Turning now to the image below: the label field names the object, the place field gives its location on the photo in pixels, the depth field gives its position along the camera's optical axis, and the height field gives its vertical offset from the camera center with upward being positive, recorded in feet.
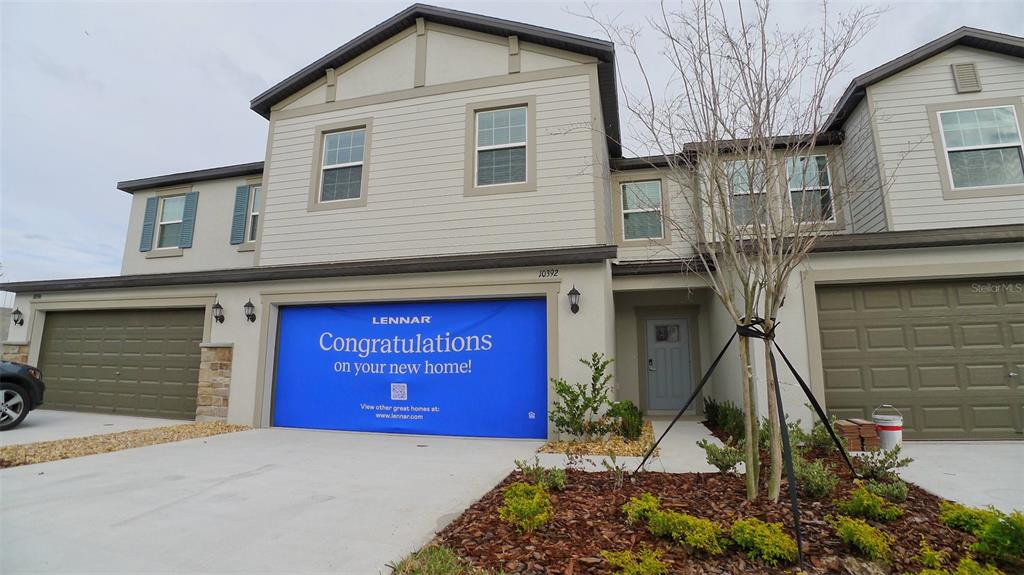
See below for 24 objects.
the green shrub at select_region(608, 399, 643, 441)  22.91 -2.74
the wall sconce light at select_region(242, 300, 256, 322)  29.16 +3.34
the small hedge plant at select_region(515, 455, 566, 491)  14.15 -3.39
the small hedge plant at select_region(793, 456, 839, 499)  12.90 -3.13
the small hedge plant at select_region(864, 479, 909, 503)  12.63 -3.32
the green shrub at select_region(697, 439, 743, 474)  14.83 -2.84
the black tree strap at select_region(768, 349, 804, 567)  9.77 -2.48
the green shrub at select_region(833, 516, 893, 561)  9.37 -3.48
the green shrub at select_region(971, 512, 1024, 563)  9.11 -3.37
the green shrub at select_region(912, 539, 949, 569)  8.91 -3.67
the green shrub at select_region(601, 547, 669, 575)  8.88 -3.77
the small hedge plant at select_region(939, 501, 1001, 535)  10.29 -3.40
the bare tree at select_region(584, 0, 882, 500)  12.87 +7.47
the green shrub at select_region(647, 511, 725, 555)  9.80 -3.52
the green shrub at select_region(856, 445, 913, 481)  14.03 -3.01
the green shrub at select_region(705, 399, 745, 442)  22.56 -2.77
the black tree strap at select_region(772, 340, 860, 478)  12.83 -1.92
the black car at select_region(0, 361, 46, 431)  26.32 -1.62
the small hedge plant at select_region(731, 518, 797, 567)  9.42 -3.55
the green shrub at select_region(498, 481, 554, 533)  11.21 -3.52
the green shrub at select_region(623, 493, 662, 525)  11.41 -3.47
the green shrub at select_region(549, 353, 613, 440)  22.62 -1.94
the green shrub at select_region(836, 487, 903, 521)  11.26 -3.38
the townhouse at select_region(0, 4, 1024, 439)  23.00 +5.31
